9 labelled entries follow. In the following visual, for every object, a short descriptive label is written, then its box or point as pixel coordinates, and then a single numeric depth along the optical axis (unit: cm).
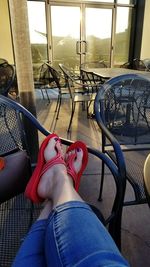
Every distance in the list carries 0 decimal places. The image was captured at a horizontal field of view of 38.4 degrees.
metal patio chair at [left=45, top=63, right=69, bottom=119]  330
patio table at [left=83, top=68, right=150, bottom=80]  251
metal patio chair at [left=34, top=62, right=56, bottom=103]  500
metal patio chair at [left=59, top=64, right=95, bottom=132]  294
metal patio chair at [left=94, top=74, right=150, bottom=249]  126
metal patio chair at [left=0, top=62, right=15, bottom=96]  255
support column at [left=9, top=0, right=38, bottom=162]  128
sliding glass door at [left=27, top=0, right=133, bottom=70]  554
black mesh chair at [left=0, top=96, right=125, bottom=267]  89
